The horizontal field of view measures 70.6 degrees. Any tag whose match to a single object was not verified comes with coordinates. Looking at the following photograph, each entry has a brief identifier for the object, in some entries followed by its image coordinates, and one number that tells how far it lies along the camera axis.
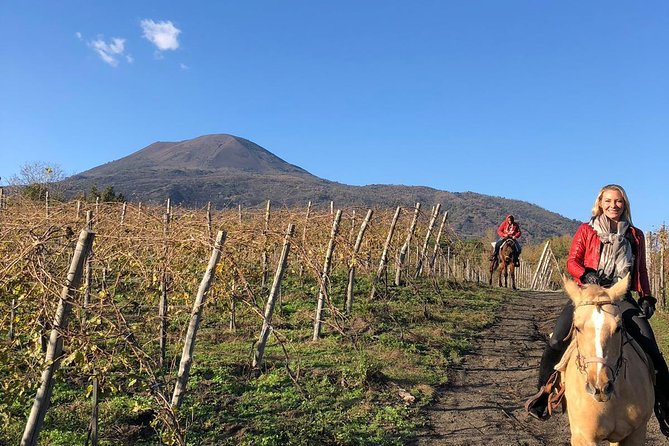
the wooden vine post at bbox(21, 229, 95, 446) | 3.70
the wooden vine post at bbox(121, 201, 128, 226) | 7.38
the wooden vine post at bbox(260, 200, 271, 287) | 10.97
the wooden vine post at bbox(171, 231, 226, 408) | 5.08
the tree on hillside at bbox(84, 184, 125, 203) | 31.52
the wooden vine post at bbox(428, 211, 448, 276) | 14.56
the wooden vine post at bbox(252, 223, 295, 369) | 7.89
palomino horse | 3.37
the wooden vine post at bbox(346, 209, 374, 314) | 11.76
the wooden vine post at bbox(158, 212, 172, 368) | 5.34
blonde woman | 4.39
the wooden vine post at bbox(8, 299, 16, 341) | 3.79
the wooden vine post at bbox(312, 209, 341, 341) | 9.85
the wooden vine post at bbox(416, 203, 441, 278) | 16.10
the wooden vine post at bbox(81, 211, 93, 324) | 3.72
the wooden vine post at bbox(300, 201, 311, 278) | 9.78
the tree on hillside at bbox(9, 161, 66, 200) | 23.40
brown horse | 17.97
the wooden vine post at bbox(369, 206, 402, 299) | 13.00
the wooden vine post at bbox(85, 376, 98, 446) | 4.52
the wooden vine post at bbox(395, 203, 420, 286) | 14.60
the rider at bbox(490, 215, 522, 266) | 17.86
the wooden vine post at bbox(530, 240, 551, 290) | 26.76
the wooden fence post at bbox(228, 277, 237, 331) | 10.06
